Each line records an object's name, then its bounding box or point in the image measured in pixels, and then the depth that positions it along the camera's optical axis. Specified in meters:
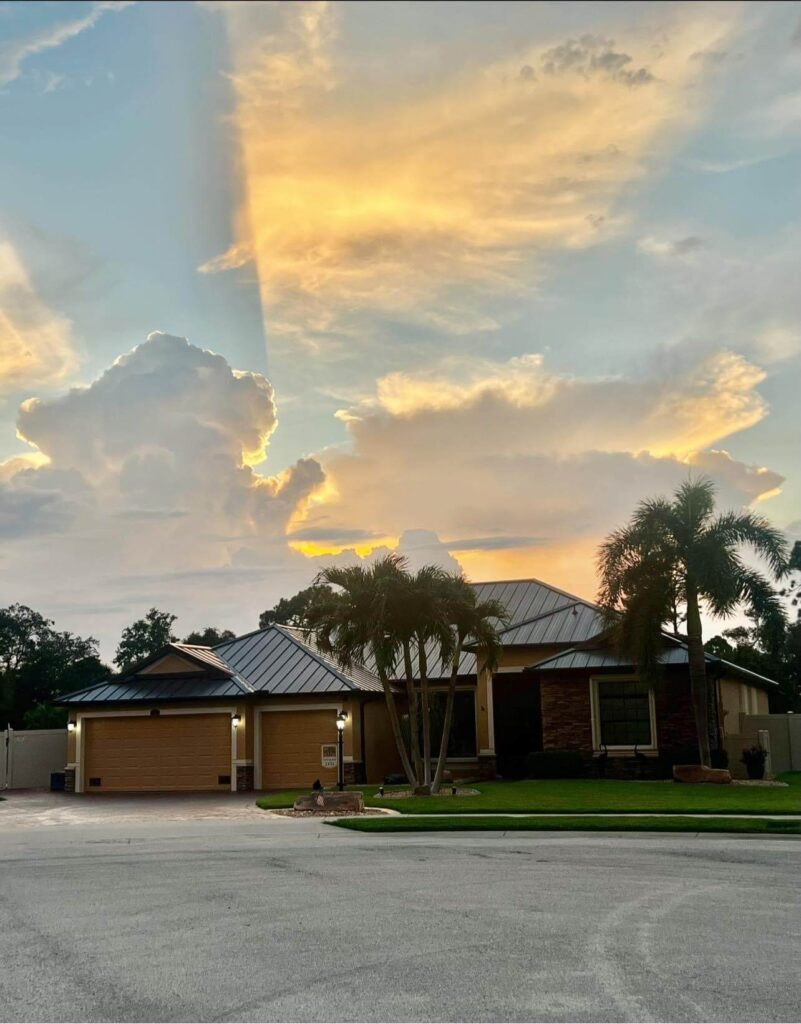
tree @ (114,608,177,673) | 77.38
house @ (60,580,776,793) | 31.75
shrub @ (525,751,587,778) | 31.19
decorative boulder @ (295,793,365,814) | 22.86
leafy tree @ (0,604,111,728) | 61.44
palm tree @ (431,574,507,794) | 25.91
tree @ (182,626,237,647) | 76.38
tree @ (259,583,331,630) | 69.34
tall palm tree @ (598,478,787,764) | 28.92
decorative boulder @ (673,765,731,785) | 28.45
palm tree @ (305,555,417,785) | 25.67
